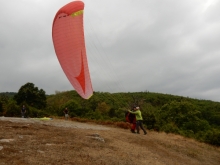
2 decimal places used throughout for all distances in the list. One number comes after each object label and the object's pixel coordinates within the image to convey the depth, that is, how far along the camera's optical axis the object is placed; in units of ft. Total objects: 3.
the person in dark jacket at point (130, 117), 32.09
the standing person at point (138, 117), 30.71
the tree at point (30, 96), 89.72
